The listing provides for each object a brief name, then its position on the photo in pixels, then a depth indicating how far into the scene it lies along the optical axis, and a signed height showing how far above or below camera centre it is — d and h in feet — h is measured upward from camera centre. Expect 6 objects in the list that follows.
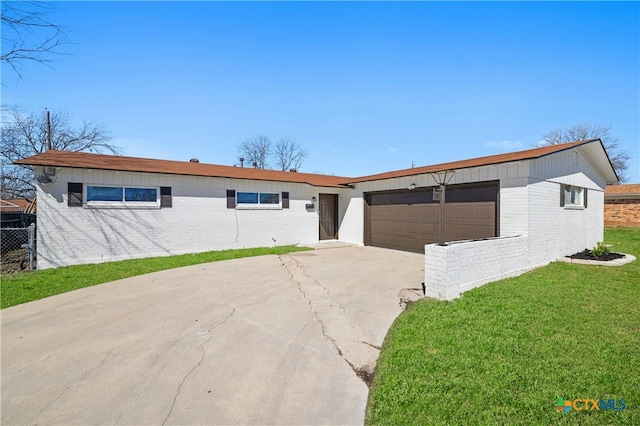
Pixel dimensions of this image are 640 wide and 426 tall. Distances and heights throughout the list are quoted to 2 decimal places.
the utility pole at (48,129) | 65.92 +17.88
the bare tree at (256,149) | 116.98 +23.87
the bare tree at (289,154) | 115.65 +21.58
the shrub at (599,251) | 28.48 -4.27
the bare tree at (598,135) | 92.73 +24.26
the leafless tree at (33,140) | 60.80 +15.79
